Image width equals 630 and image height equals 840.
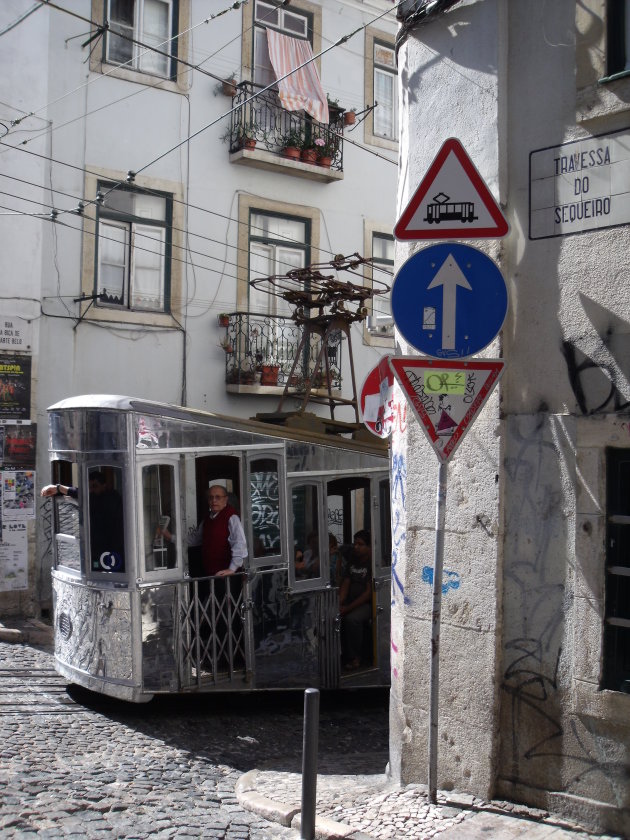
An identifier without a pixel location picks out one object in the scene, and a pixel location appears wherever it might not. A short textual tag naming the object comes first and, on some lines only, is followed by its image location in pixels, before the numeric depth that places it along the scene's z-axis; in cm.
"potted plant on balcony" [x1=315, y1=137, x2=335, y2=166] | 1613
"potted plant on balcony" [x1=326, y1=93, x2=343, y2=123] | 1641
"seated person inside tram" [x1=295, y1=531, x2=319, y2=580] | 925
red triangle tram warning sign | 502
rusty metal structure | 1048
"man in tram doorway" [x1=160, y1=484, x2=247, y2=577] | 856
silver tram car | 793
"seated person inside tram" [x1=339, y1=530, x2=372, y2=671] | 988
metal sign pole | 504
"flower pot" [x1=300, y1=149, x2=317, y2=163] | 1598
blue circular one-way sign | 488
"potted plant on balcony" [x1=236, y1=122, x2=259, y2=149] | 1516
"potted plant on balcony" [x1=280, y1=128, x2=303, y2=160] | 1573
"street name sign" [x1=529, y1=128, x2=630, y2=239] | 517
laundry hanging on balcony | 1531
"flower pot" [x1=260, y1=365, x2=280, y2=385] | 1522
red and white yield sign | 493
